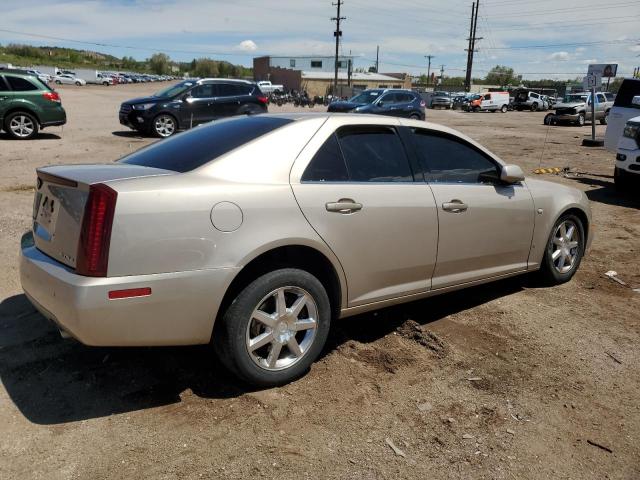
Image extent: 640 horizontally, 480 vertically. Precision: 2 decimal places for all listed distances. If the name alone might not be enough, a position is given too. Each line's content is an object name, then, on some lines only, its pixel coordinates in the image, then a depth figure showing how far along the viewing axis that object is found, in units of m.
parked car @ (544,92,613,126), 31.55
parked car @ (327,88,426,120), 21.91
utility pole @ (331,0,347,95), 62.47
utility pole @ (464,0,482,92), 64.94
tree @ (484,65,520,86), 117.56
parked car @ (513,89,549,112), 48.75
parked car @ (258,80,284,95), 53.73
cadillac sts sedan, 2.76
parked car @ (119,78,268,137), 15.94
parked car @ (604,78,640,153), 11.61
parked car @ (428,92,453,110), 54.50
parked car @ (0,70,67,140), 14.22
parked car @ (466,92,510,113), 47.56
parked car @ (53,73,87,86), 66.00
